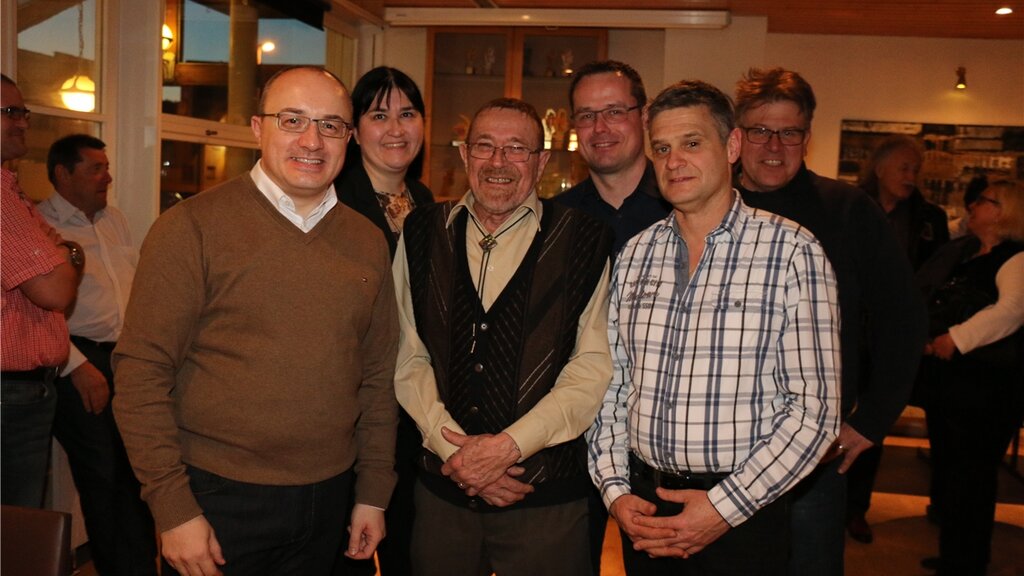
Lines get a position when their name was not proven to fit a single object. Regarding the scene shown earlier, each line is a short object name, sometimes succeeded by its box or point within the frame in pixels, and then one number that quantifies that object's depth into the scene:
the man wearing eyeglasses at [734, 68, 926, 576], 2.29
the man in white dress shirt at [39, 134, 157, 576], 3.34
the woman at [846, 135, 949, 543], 4.34
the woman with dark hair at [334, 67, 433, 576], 2.53
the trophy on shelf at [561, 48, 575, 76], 6.06
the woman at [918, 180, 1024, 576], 3.48
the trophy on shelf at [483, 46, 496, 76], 6.11
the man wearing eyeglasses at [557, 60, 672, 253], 2.57
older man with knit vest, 2.08
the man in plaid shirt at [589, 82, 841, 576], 1.80
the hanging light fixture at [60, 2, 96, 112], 3.77
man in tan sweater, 1.79
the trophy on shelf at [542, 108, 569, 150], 6.09
